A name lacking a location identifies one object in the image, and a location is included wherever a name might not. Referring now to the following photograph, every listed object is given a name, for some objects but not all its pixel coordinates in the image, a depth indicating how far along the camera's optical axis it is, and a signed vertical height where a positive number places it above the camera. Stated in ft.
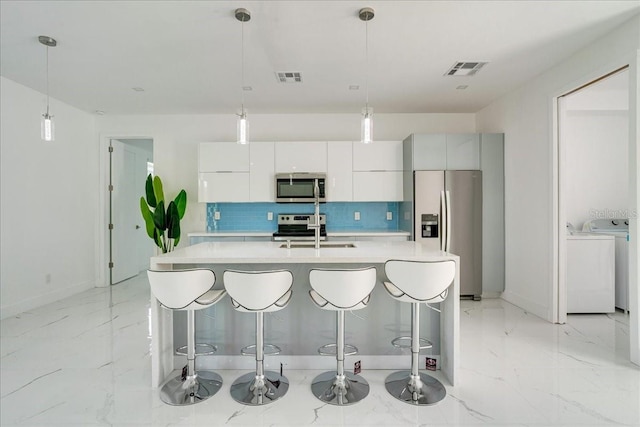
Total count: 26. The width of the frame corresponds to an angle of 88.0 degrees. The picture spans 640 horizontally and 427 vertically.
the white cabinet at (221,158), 15.76 +2.50
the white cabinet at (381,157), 15.83 +2.54
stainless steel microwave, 15.53 +1.10
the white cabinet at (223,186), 15.80 +1.17
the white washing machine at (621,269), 12.46 -2.28
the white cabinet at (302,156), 15.72 +2.58
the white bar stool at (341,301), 6.83 -1.94
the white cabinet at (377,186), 15.85 +1.15
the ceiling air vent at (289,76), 11.81 +4.90
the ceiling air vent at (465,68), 11.17 +4.95
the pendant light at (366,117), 7.82 +2.21
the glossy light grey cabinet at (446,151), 14.73 +2.62
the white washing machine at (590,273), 12.30 -2.36
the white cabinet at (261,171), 15.76 +1.88
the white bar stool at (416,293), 6.89 -1.78
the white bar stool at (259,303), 6.74 -1.95
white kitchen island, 8.48 -3.01
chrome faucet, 8.68 -0.44
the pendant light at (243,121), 7.89 +2.15
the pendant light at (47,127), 8.28 +2.11
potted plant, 15.76 -0.16
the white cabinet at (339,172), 15.75 +1.82
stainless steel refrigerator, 14.61 -0.27
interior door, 17.66 -0.19
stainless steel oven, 16.44 -0.69
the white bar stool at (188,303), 6.87 -1.99
